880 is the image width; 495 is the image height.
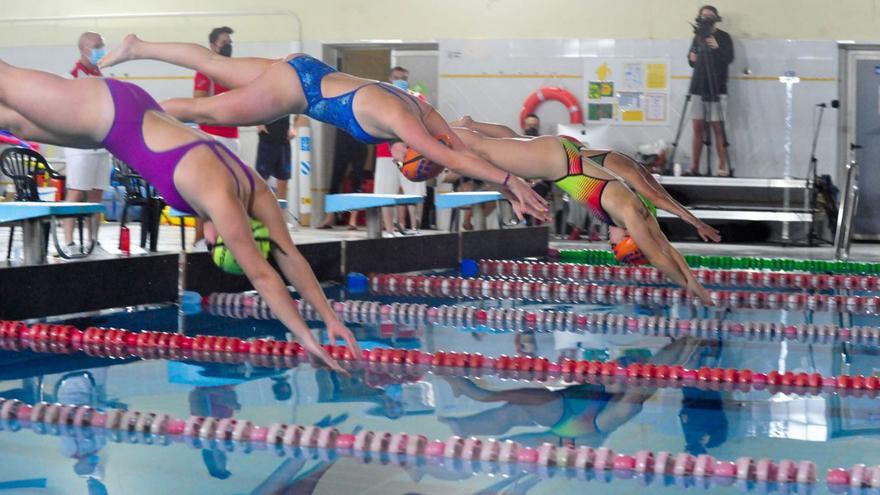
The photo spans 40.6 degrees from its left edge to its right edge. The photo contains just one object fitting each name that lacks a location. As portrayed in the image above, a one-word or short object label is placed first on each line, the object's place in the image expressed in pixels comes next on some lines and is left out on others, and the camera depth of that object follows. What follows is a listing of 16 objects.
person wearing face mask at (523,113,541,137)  14.41
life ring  14.91
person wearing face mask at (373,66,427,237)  12.29
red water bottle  9.79
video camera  14.11
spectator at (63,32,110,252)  9.01
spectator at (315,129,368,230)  15.95
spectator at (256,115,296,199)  11.09
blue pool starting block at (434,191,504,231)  10.77
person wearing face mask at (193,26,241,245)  9.42
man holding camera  14.16
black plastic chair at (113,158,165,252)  9.59
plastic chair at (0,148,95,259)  8.46
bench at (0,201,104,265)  6.80
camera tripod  14.21
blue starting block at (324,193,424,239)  9.54
